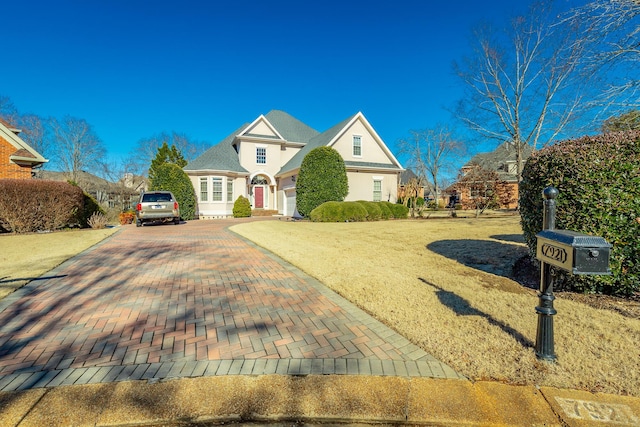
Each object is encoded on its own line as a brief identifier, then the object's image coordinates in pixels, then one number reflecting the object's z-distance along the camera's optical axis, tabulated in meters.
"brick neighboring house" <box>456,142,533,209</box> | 20.17
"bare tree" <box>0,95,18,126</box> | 29.26
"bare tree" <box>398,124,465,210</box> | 36.97
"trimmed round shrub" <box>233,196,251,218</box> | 22.64
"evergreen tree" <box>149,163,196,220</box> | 19.77
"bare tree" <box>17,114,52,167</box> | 30.02
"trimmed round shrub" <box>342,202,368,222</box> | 16.66
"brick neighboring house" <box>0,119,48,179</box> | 14.35
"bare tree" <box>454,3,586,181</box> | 15.90
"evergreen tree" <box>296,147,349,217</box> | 18.02
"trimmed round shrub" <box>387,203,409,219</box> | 19.19
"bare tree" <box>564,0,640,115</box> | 5.45
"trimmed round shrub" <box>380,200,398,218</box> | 18.91
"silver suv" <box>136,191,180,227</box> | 14.46
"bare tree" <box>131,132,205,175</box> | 40.06
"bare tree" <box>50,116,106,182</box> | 30.80
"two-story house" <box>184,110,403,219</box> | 21.88
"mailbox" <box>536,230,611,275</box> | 2.11
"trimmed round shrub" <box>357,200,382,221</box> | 17.58
